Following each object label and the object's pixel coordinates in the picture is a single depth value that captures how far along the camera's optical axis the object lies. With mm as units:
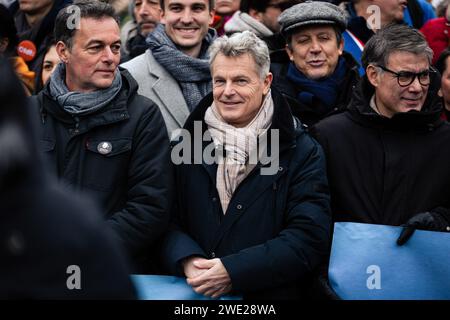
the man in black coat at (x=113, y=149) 8953
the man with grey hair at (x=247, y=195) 8677
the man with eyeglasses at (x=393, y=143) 9258
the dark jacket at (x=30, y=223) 3327
